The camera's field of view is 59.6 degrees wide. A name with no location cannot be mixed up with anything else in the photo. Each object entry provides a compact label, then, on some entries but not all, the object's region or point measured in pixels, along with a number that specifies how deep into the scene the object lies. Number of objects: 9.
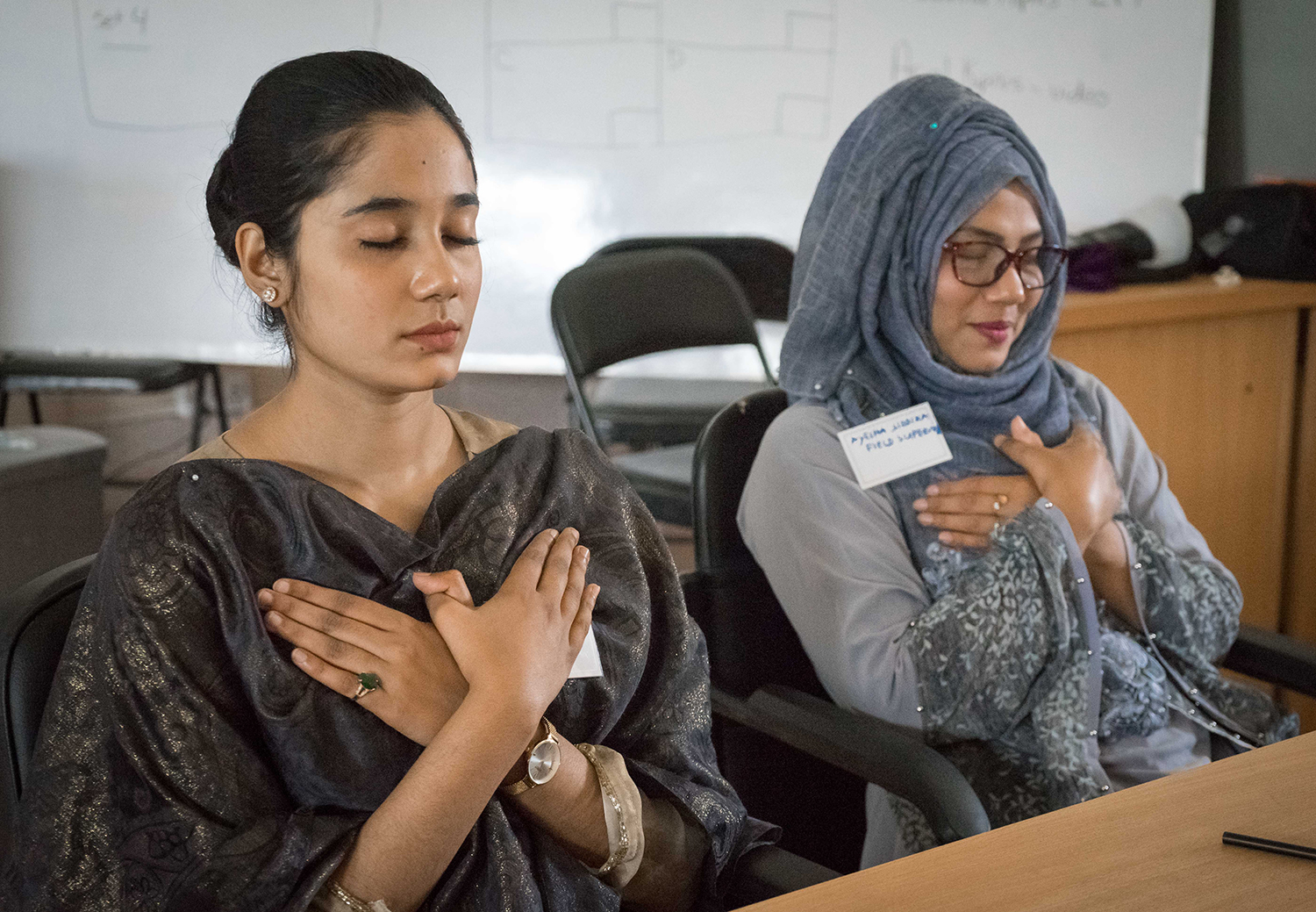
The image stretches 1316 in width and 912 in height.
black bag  2.71
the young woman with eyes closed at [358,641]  0.86
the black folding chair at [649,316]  2.21
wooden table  0.77
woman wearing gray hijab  1.35
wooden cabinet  2.45
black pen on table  0.82
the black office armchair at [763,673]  1.38
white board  2.95
